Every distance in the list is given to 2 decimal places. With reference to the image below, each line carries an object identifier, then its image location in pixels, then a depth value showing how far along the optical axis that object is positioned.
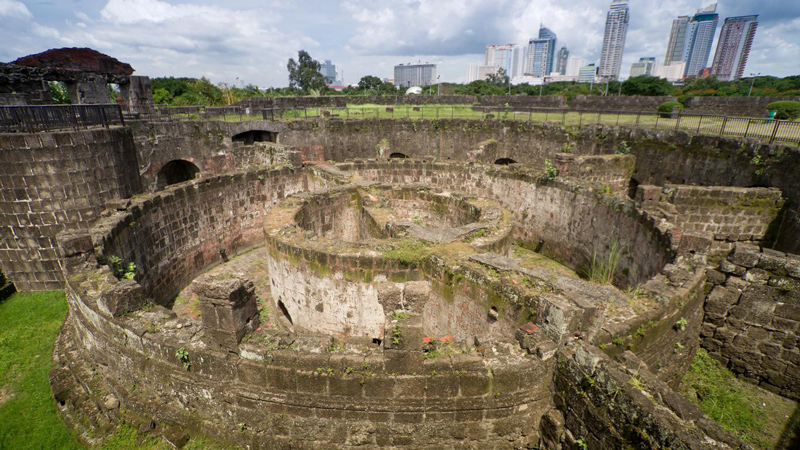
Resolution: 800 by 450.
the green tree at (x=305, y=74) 62.41
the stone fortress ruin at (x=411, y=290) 5.75
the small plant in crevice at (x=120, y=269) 8.76
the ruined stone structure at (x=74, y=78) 18.30
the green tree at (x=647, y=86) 40.94
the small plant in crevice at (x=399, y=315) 5.64
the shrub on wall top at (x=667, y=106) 28.02
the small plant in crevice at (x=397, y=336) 5.52
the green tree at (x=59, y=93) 44.89
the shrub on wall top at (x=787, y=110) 21.22
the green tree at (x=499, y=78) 78.66
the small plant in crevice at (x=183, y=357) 6.04
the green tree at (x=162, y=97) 50.18
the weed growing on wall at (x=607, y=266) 11.45
